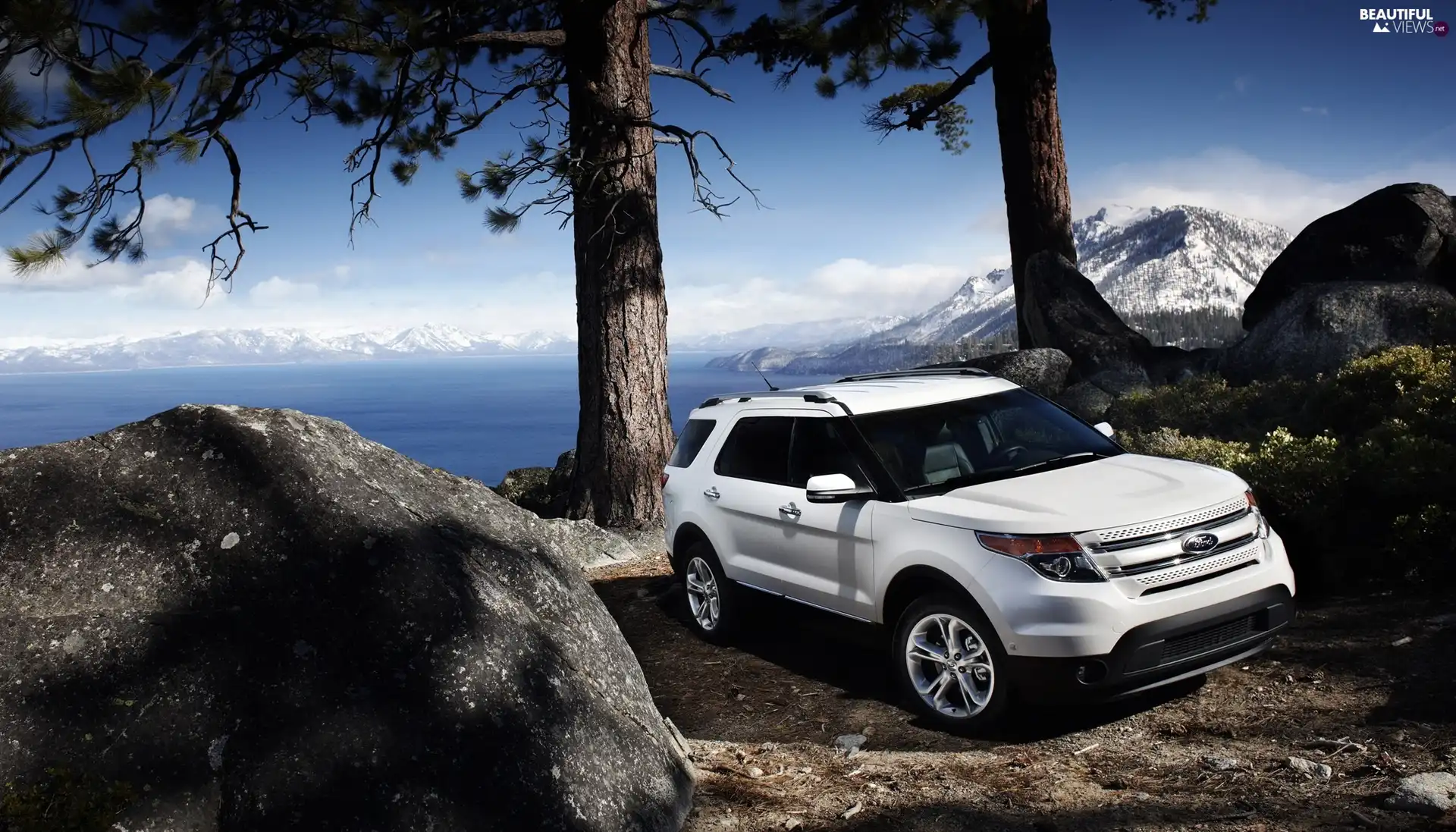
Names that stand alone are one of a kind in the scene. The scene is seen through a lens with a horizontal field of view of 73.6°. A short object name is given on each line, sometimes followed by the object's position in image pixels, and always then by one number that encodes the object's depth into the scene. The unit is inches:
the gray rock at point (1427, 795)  147.2
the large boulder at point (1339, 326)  479.2
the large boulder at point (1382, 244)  534.9
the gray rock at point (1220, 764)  175.0
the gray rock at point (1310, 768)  167.5
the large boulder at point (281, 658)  121.1
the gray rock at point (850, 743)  207.0
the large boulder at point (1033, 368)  555.5
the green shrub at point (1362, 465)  266.1
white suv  189.2
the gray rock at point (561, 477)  590.2
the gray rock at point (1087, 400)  522.6
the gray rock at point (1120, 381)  560.4
